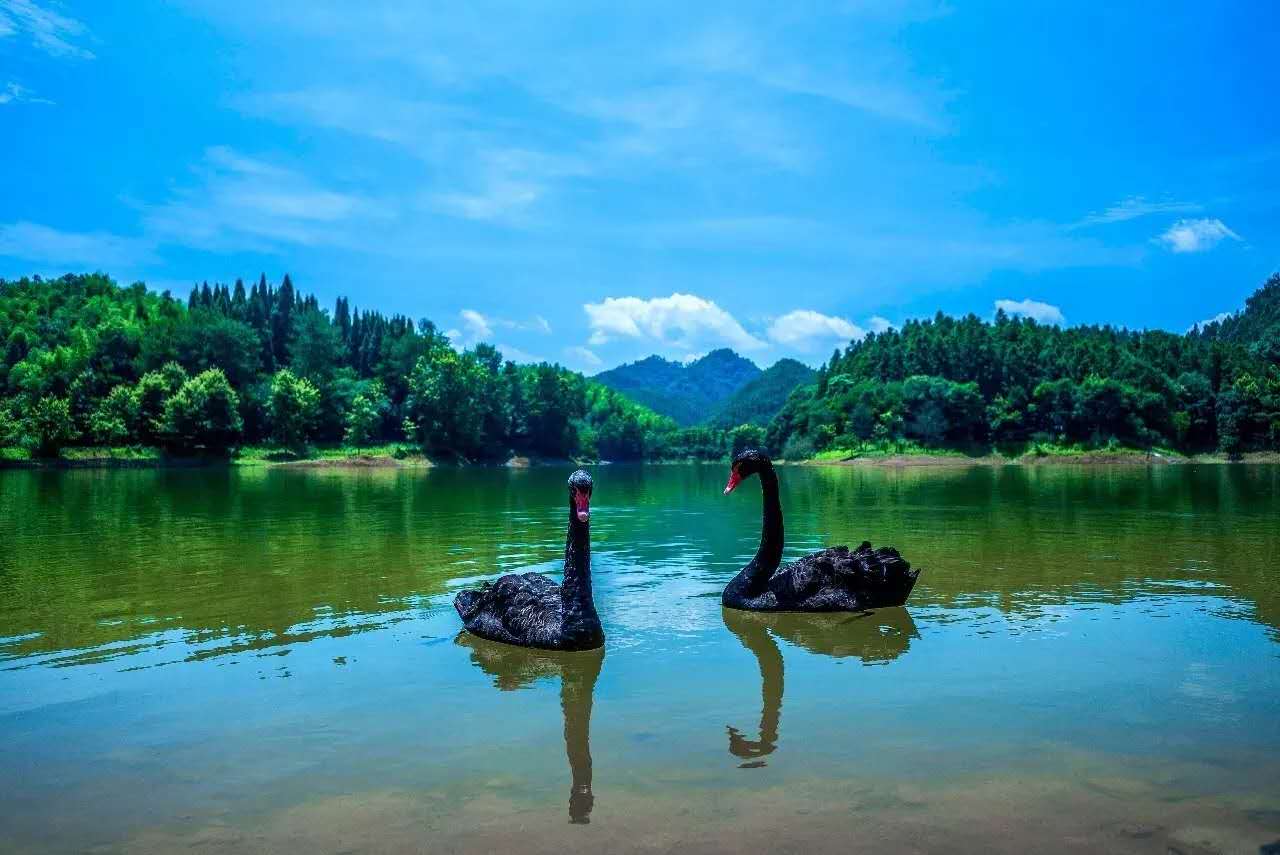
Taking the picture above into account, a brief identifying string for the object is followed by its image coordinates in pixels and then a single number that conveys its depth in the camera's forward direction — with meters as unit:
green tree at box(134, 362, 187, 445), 102.69
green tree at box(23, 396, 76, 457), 91.12
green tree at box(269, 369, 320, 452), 111.94
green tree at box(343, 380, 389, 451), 121.88
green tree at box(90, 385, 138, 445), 99.61
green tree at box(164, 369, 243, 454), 100.62
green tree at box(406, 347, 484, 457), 124.12
